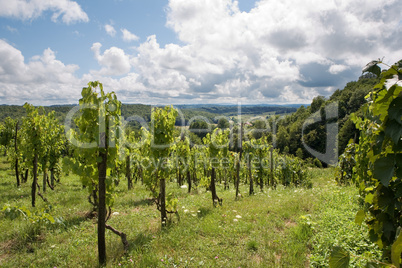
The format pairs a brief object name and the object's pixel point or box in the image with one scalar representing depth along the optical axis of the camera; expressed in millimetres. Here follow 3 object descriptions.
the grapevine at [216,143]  12750
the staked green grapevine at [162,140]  8273
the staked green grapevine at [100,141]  5039
